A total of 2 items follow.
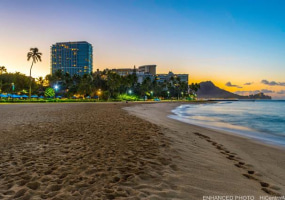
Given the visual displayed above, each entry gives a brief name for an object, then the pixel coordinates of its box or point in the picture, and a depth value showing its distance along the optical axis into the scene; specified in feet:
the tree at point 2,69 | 301.43
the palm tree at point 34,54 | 197.68
